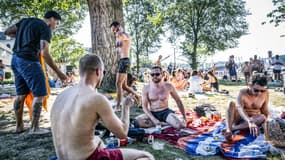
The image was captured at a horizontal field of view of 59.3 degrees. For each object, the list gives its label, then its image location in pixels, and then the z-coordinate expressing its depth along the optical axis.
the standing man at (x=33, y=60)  3.90
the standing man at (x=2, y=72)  15.88
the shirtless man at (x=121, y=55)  5.98
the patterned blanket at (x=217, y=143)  3.36
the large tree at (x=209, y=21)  29.70
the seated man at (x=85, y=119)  1.84
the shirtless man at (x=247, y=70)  16.95
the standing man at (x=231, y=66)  18.48
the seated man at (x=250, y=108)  4.05
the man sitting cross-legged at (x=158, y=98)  4.93
